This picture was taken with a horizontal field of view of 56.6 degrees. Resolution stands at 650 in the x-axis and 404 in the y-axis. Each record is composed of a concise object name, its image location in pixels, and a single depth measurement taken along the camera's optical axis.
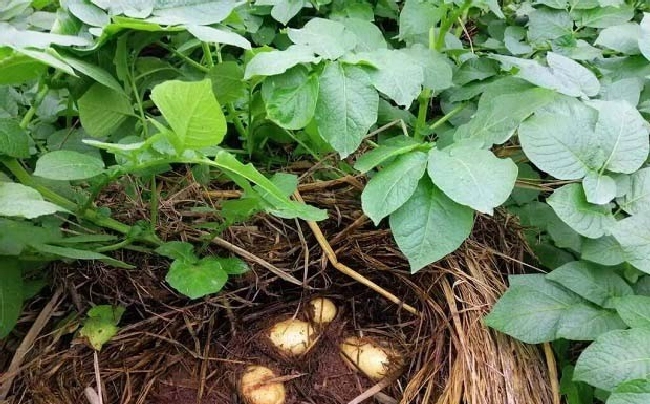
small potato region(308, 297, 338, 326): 1.00
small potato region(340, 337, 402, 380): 0.95
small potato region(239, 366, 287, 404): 0.91
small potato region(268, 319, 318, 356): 0.97
